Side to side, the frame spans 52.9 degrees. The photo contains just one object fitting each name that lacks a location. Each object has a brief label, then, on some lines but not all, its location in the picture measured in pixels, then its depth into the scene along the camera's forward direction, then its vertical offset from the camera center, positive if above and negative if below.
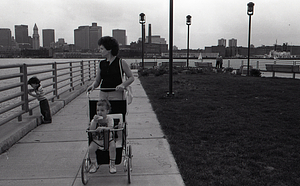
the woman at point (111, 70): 4.05 -0.08
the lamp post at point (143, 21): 28.17 +4.15
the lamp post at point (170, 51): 10.81 +0.48
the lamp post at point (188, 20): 29.54 +4.38
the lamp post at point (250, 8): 22.77 +4.30
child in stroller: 3.59 -0.75
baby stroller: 3.64 -0.92
